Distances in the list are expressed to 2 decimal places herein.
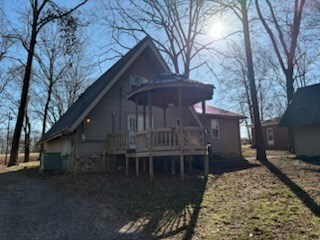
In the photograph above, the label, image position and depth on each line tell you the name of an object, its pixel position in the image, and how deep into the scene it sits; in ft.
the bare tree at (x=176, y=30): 59.20
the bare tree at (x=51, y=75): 72.34
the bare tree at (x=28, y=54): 54.81
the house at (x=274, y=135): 78.59
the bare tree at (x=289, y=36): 52.87
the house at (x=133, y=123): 29.19
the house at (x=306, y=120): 47.35
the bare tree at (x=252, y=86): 40.19
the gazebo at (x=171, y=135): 28.57
